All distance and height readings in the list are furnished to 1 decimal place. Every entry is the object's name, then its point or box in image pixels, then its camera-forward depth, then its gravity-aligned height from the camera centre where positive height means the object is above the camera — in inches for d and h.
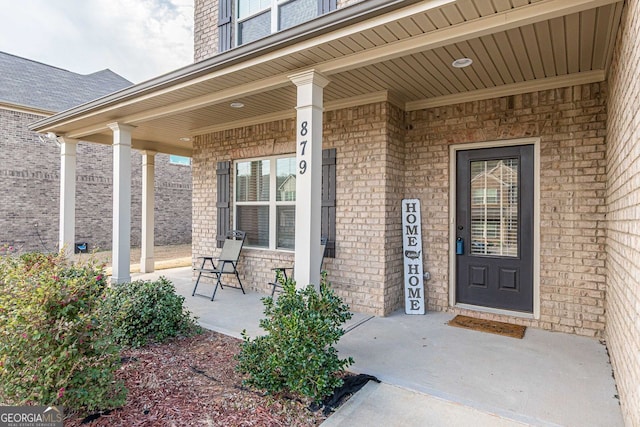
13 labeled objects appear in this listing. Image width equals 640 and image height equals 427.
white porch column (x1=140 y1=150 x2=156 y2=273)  291.9 +1.4
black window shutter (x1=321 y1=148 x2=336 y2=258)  181.9 +7.8
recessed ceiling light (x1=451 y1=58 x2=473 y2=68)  128.2 +56.1
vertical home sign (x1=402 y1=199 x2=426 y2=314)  172.9 -17.8
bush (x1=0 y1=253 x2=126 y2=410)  76.3 -29.6
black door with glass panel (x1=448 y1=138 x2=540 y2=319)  150.6 -2.8
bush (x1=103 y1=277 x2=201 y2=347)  133.2 -38.7
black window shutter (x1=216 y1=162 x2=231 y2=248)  231.6 +8.7
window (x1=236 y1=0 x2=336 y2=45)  172.6 +102.2
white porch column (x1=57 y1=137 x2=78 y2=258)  243.4 +13.9
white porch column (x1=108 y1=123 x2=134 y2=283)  204.1 +4.9
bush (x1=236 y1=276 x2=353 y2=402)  90.7 -35.4
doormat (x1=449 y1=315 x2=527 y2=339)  143.3 -46.3
